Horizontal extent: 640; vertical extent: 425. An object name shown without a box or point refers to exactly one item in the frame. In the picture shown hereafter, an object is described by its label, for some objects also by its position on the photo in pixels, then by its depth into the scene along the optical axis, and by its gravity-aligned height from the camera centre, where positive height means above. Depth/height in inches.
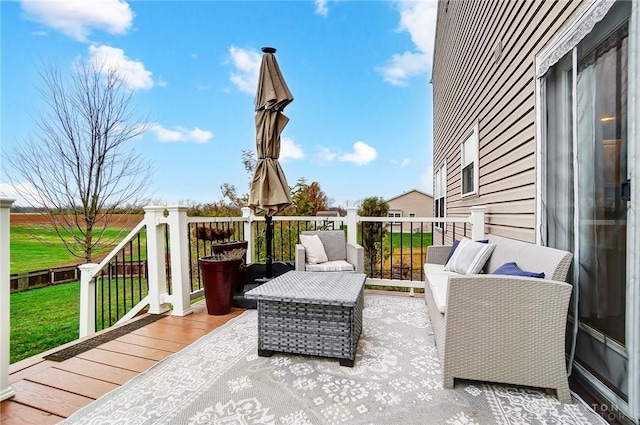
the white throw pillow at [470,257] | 112.7 -18.2
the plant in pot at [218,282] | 130.1 -31.2
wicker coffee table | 85.2 -32.1
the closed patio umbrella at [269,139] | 138.6 +34.3
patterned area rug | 63.1 -43.5
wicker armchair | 144.6 -22.8
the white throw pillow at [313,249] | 154.8 -19.9
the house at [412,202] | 773.3 +21.7
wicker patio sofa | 69.3 -27.9
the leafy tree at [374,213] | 279.3 -2.4
